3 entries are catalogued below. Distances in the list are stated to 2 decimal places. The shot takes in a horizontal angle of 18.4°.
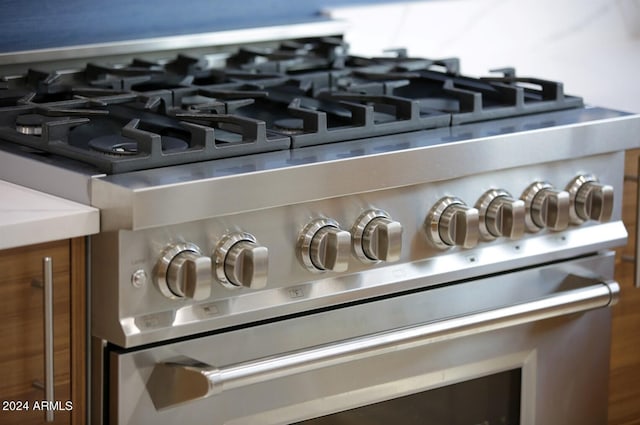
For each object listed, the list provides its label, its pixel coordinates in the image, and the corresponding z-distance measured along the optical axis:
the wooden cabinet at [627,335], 3.18
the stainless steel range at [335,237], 2.56
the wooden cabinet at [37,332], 2.51
